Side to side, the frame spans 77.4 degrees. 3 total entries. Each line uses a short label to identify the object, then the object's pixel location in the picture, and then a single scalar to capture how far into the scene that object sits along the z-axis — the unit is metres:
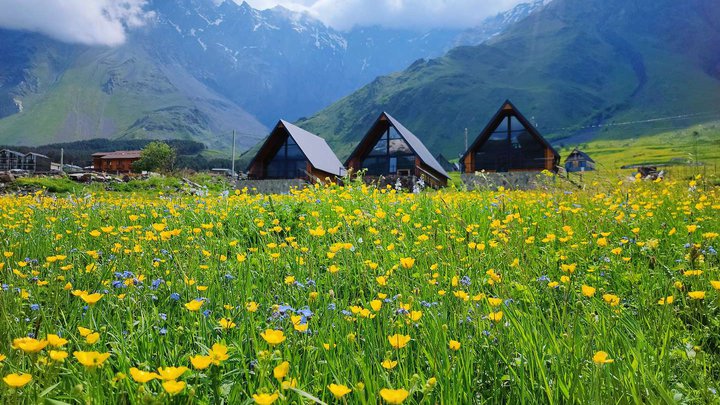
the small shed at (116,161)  111.11
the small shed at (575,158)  89.27
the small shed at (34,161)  119.19
